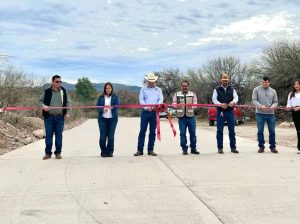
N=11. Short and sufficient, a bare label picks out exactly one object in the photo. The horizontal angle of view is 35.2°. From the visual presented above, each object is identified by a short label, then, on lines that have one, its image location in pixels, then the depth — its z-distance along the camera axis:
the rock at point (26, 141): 17.89
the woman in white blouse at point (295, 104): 11.66
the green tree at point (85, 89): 118.47
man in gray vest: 11.48
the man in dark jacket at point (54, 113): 10.79
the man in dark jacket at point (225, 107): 11.65
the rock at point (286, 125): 30.81
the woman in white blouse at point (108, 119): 11.20
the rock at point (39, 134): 22.16
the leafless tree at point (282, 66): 39.22
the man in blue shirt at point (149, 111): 11.27
